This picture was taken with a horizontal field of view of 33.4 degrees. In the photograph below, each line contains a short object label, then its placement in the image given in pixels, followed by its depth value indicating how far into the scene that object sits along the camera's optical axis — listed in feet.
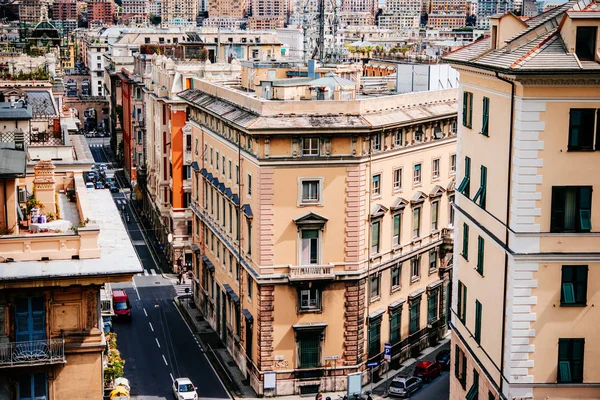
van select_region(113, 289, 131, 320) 283.38
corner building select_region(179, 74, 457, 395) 216.54
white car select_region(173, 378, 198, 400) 216.74
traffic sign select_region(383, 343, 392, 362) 224.12
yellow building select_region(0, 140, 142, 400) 115.75
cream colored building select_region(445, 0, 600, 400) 128.67
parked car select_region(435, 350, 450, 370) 237.86
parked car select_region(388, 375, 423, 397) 220.43
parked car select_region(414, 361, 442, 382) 231.09
